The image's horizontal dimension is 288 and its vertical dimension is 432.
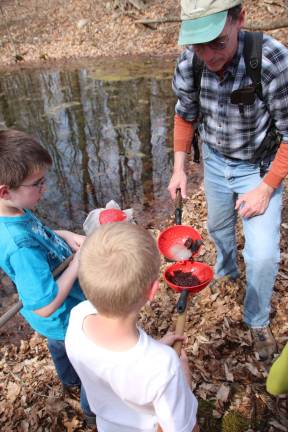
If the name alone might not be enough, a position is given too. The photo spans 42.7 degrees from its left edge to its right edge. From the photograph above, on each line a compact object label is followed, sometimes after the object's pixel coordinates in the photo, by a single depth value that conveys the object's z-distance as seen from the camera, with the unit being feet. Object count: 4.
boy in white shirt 4.79
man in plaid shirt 7.88
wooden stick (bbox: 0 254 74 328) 7.69
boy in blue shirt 6.82
